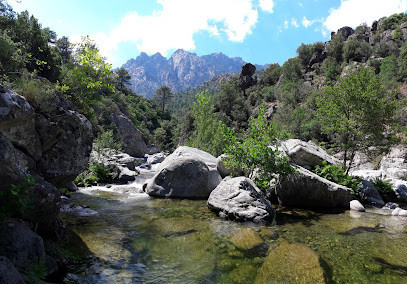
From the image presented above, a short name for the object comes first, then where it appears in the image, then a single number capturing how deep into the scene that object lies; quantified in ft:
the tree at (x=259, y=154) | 40.50
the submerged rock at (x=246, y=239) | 24.85
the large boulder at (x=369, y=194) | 48.02
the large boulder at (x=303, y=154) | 52.34
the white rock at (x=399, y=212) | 39.17
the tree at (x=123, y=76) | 351.73
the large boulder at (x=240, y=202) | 33.45
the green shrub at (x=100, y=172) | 64.85
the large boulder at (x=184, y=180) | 47.93
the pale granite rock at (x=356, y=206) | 41.57
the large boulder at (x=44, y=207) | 17.26
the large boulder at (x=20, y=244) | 13.46
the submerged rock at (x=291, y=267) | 18.33
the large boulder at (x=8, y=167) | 14.78
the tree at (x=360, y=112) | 54.85
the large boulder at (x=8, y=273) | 10.50
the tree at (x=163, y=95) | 406.82
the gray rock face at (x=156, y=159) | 139.64
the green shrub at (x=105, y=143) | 83.25
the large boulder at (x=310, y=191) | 41.70
